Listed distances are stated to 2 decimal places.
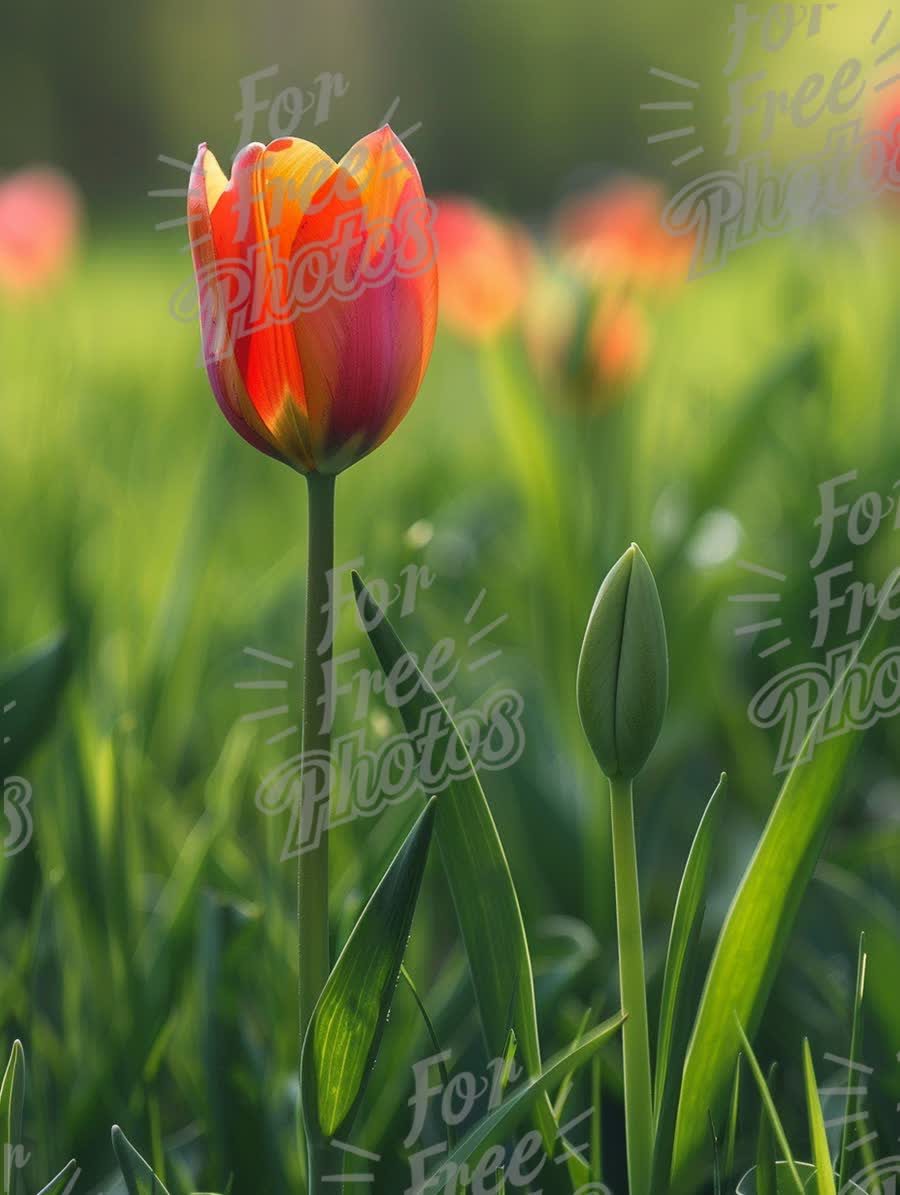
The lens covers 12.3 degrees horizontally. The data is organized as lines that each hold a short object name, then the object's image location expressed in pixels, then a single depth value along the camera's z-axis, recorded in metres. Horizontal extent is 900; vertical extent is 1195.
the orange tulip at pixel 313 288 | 0.76
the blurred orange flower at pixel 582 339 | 1.53
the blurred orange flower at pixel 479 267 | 1.71
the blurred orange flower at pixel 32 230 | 2.11
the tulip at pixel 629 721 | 0.76
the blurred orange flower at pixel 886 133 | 1.53
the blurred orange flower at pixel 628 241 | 1.73
